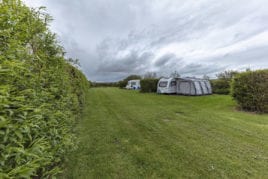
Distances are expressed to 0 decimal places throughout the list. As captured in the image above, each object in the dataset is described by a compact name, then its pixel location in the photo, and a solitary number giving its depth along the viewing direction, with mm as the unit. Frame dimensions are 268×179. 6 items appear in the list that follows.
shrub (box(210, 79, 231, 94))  16325
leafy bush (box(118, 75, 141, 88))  35881
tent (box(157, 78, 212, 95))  14702
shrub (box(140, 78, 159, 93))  19164
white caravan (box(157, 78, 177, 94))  15836
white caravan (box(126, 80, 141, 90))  27888
